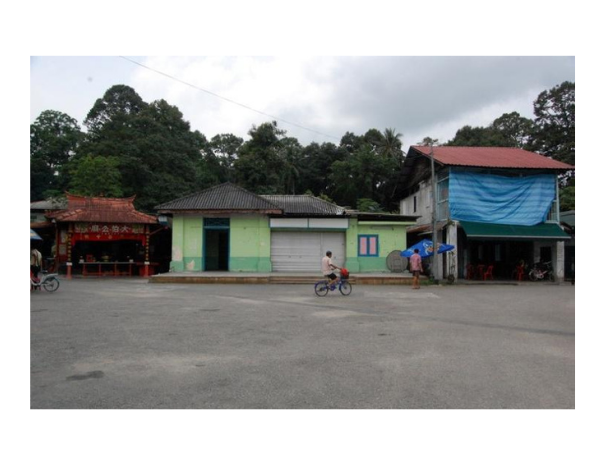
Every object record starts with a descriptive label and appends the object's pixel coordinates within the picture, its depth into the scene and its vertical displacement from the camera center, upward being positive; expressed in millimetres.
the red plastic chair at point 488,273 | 20598 -1551
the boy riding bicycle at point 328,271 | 13328 -973
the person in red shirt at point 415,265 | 16219 -941
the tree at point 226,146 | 44062 +9375
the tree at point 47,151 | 43719 +8841
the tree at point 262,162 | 35438 +6313
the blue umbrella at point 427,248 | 18969 -367
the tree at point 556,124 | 31344 +8699
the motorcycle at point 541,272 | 20781 -1522
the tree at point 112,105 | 43719 +13699
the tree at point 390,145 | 43812 +9684
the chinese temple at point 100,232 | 20516 +300
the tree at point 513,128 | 37625 +9975
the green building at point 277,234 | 20922 +264
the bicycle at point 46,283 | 13714 -1441
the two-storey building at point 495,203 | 20109 +1735
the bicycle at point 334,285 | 13344 -1416
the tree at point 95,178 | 29703 +4130
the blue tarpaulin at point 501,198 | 20453 +1994
